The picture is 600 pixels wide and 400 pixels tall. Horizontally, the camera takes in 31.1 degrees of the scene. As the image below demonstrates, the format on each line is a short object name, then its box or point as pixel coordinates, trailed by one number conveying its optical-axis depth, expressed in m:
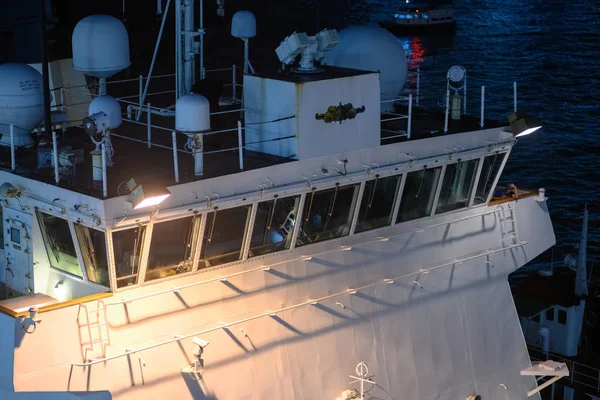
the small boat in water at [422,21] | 103.44
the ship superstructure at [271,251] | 18.72
